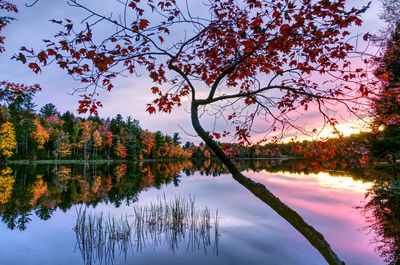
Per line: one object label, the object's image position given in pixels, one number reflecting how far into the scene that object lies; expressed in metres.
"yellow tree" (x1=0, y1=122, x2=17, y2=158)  41.69
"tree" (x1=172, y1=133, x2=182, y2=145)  96.88
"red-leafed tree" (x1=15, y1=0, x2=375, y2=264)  2.99
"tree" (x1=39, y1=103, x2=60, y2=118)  80.81
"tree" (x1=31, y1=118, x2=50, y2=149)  54.44
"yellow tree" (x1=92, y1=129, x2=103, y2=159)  66.19
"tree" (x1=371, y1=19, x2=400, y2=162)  13.52
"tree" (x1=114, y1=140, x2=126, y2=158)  69.25
